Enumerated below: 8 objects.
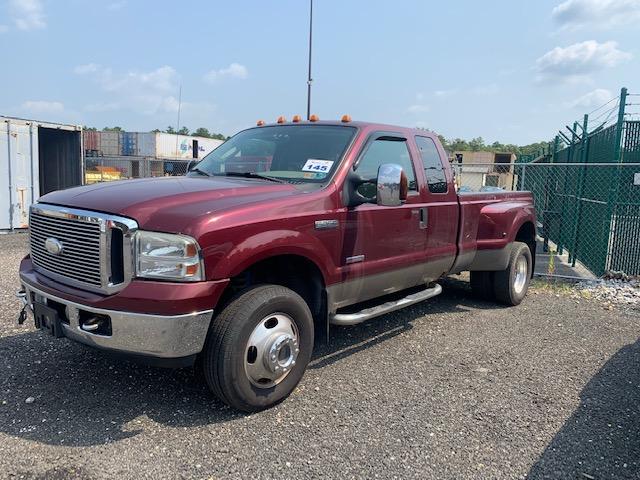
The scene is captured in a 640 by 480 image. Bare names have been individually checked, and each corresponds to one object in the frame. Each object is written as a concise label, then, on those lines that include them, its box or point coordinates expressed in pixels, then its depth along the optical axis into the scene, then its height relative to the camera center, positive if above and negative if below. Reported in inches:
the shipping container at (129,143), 1569.9 +80.5
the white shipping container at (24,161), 472.7 +5.5
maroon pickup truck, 122.8 -20.0
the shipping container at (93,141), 1662.2 +85.9
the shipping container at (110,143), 1623.3 +81.6
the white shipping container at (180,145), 1545.3 +81.8
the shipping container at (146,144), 1540.4 +77.8
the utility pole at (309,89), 498.6 +80.8
